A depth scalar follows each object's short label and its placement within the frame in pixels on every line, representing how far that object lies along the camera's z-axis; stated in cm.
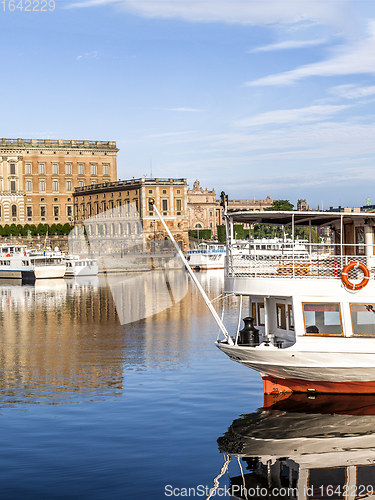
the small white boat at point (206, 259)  11819
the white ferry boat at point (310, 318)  2017
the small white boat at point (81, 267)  9750
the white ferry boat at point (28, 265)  9262
